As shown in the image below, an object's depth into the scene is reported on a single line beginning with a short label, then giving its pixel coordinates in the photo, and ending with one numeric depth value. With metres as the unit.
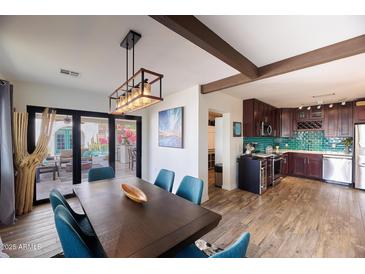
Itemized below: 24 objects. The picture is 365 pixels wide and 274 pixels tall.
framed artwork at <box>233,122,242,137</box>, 4.14
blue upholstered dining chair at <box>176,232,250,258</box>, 0.77
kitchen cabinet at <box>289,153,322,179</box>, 4.78
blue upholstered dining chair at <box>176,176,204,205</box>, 1.79
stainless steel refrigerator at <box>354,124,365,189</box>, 3.95
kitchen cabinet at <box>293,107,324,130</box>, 5.05
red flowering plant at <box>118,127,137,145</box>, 4.23
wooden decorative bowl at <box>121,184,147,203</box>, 1.60
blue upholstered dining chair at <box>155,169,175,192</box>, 2.26
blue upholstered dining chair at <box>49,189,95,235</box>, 1.46
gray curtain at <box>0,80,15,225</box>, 2.33
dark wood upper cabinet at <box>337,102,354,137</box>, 4.34
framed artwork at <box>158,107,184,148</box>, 3.47
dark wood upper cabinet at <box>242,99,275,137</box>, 4.24
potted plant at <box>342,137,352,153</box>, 4.53
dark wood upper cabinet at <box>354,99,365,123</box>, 4.07
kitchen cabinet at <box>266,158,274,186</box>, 4.09
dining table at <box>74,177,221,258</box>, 0.96
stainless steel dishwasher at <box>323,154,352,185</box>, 4.24
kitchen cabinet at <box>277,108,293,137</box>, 5.48
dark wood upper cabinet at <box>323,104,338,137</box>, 4.62
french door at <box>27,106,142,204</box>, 3.29
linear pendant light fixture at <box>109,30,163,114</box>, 1.44
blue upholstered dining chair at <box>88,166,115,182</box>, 2.60
